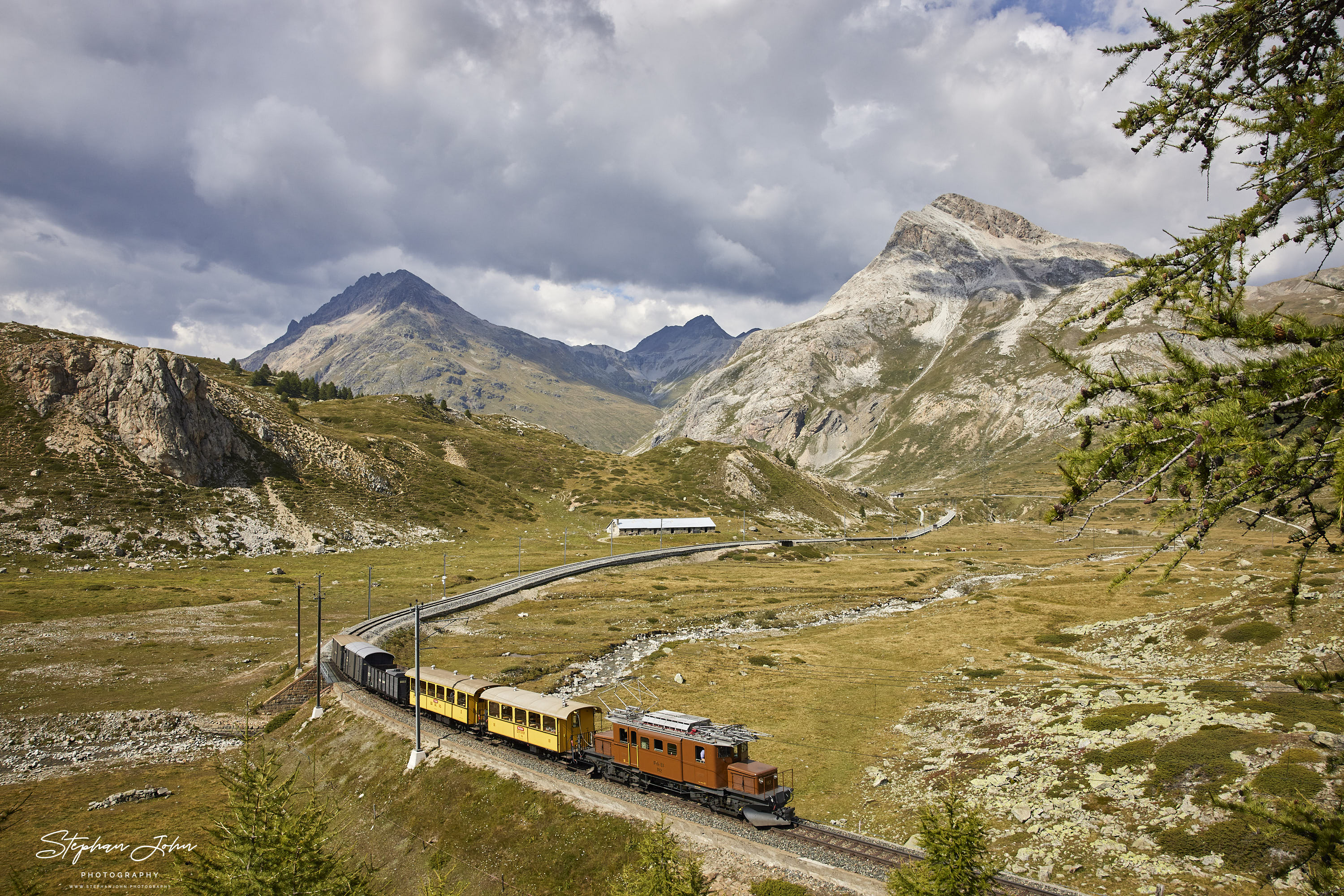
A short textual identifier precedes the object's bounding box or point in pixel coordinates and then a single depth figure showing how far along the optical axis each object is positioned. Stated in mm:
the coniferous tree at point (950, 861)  17828
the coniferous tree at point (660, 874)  19281
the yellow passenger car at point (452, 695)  41344
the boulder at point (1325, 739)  26875
